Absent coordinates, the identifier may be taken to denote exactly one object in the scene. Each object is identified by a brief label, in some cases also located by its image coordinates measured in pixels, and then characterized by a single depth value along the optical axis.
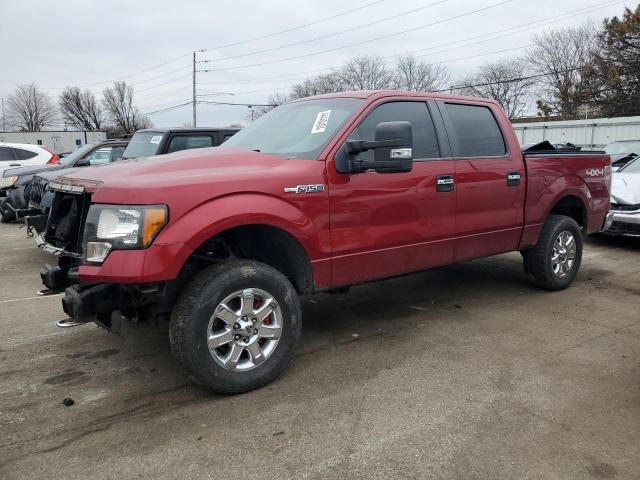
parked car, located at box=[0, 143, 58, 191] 14.30
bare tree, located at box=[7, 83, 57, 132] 88.00
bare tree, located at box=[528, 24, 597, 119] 39.41
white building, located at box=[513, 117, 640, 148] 22.69
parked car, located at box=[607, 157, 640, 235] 8.02
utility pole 46.90
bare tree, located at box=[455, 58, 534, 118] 52.66
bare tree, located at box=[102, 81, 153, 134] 85.00
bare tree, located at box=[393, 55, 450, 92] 54.16
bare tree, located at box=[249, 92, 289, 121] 37.23
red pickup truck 3.15
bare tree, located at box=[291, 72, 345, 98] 56.44
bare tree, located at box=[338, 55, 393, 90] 56.12
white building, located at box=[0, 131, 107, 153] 50.81
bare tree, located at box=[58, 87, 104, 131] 86.69
